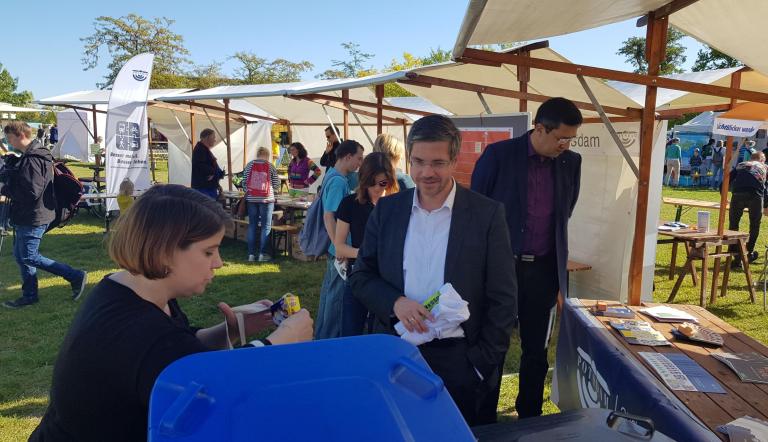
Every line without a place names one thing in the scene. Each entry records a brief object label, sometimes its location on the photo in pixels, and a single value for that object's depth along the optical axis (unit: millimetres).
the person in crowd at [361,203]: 3275
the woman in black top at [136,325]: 1052
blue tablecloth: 1911
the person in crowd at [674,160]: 18969
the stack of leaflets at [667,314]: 3045
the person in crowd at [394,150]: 3559
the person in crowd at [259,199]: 8078
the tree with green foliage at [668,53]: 38688
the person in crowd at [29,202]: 5238
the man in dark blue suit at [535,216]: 2875
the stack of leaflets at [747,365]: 2240
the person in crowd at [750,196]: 7965
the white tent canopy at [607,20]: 2924
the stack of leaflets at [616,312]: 3107
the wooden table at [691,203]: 7952
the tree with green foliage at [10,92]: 46250
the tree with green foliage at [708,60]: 31488
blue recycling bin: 826
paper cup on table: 6305
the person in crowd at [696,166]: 19828
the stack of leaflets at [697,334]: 2654
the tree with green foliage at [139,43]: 37125
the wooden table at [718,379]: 1939
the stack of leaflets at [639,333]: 2674
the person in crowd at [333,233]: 3688
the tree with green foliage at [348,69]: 41844
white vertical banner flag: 8883
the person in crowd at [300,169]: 10617
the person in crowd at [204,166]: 8414
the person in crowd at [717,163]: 19031
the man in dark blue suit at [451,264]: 1890
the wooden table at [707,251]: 5910
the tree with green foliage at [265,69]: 42125
